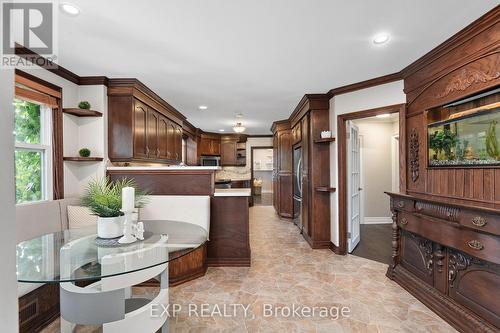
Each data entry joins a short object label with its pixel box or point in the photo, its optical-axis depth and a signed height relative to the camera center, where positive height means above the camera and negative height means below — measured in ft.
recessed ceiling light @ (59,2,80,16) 5.52 +3.85
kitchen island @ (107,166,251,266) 10.32 -1.63
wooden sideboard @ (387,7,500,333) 5.93 -1.25
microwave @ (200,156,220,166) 24.20 +0.64
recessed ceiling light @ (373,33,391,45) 6.92 +3.80
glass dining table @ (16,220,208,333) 4.46 -1.90
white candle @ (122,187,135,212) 5.70 -0.74
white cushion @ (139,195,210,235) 9.57 -1.72
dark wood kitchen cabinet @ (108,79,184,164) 10.18 +2.15
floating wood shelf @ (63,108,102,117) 9.03 +2.24
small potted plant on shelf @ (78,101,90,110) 9.33 +2.54
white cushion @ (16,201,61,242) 6.86 -1.54
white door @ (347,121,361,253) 11.81 -1.14
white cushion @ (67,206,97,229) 8.27 -1.70
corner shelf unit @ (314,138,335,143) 11.73 +1.28
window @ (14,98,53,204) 7.85 +0.66
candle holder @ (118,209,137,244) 5.64 -1.50
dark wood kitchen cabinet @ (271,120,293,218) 19.12 -0.25
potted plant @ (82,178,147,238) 5.81 -1.05
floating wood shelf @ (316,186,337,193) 11.85 -1.19
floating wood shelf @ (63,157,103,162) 9.09 +0.40
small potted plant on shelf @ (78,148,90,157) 9.46 +0.69
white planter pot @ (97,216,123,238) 5.82 -1.44
